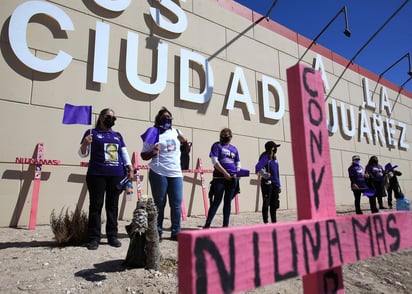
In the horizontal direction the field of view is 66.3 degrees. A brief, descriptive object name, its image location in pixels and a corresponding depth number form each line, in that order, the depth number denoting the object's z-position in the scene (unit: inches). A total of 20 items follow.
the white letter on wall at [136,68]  236.1
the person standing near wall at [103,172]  136.2
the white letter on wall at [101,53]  220.7
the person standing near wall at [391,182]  353.7
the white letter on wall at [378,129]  501.7
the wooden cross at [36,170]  180.7
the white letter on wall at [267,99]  331.0
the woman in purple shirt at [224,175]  172.4
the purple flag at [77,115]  148.9
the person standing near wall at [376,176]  299.1
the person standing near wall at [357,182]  269.8
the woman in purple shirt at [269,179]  192.1
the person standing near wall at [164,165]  147.5
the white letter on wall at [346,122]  435.2
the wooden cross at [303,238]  35.0
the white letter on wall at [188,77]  265.4
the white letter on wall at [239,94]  299.9
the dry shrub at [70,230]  135.0
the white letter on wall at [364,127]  467.3
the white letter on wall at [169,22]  261.1
